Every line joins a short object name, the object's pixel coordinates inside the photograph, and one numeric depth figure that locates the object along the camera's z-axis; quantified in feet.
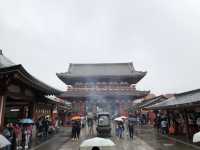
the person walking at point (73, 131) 63.16
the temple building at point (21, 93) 35.15
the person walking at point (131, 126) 63.77
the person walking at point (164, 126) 75.22
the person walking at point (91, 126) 77.64
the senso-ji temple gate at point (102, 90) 118.24
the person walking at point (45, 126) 65.22
